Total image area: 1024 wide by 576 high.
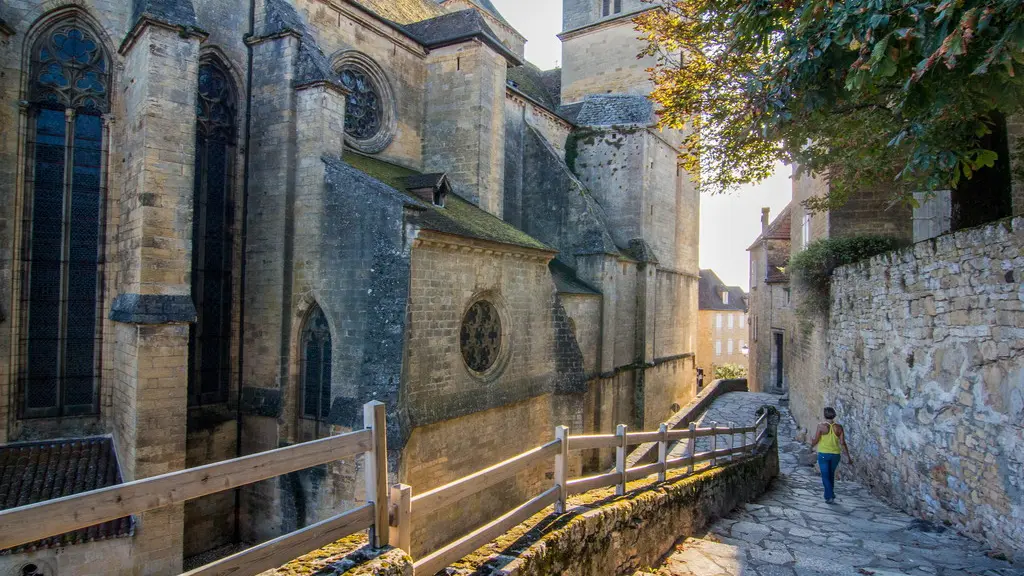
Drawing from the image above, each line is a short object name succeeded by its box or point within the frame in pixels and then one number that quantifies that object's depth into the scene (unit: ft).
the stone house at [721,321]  147.95
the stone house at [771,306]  71.26
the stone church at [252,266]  28.50
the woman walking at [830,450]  27.07
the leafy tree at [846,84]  14.76
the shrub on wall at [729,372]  126.72
